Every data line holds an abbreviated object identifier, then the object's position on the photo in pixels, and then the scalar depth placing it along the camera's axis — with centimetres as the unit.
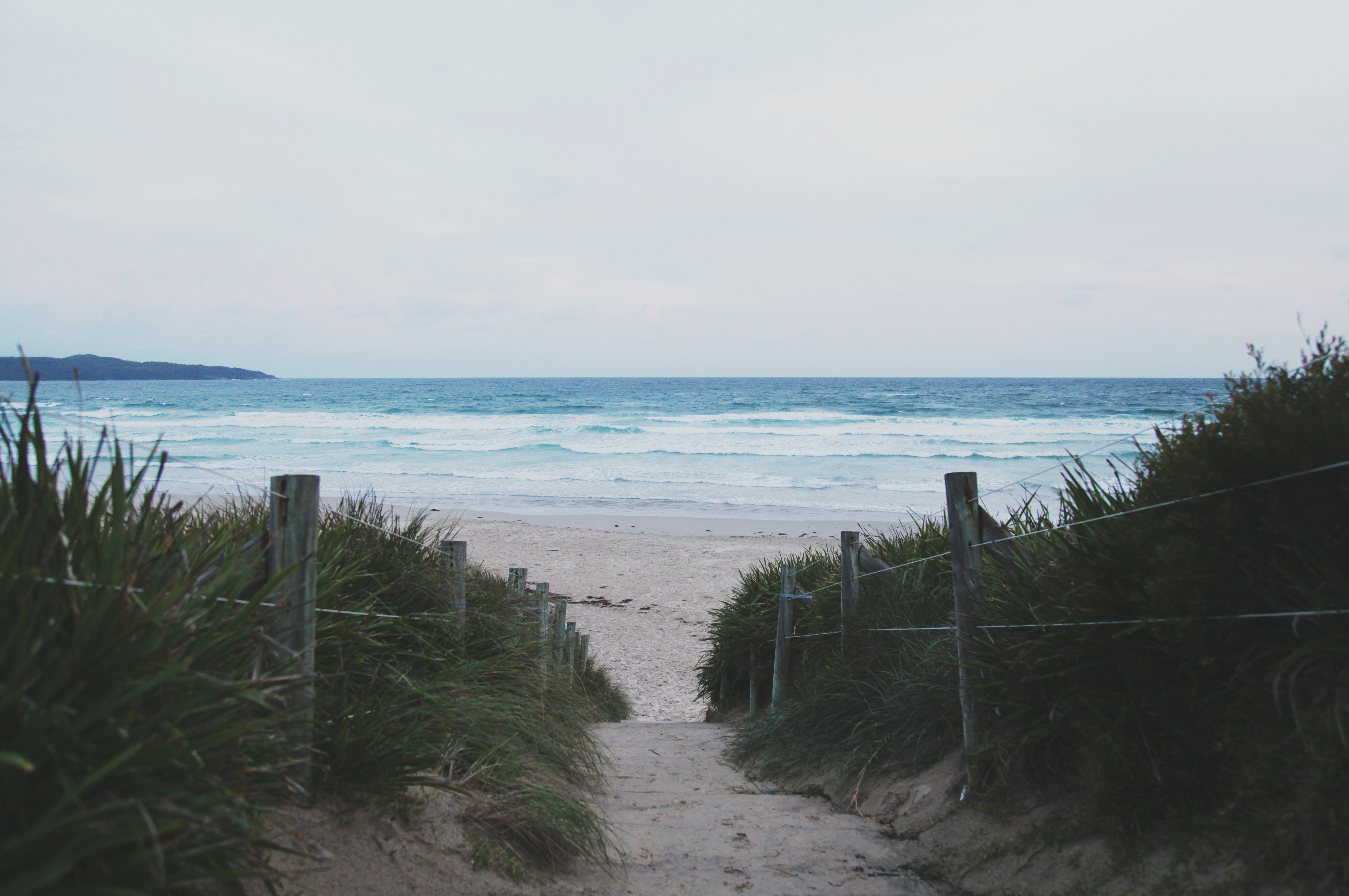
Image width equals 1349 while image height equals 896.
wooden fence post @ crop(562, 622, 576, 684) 887
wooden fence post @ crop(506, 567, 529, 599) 710
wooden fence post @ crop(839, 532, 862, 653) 661
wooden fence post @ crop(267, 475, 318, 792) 309
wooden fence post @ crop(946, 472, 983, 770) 443
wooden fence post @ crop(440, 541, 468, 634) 507
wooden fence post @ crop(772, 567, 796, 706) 771
